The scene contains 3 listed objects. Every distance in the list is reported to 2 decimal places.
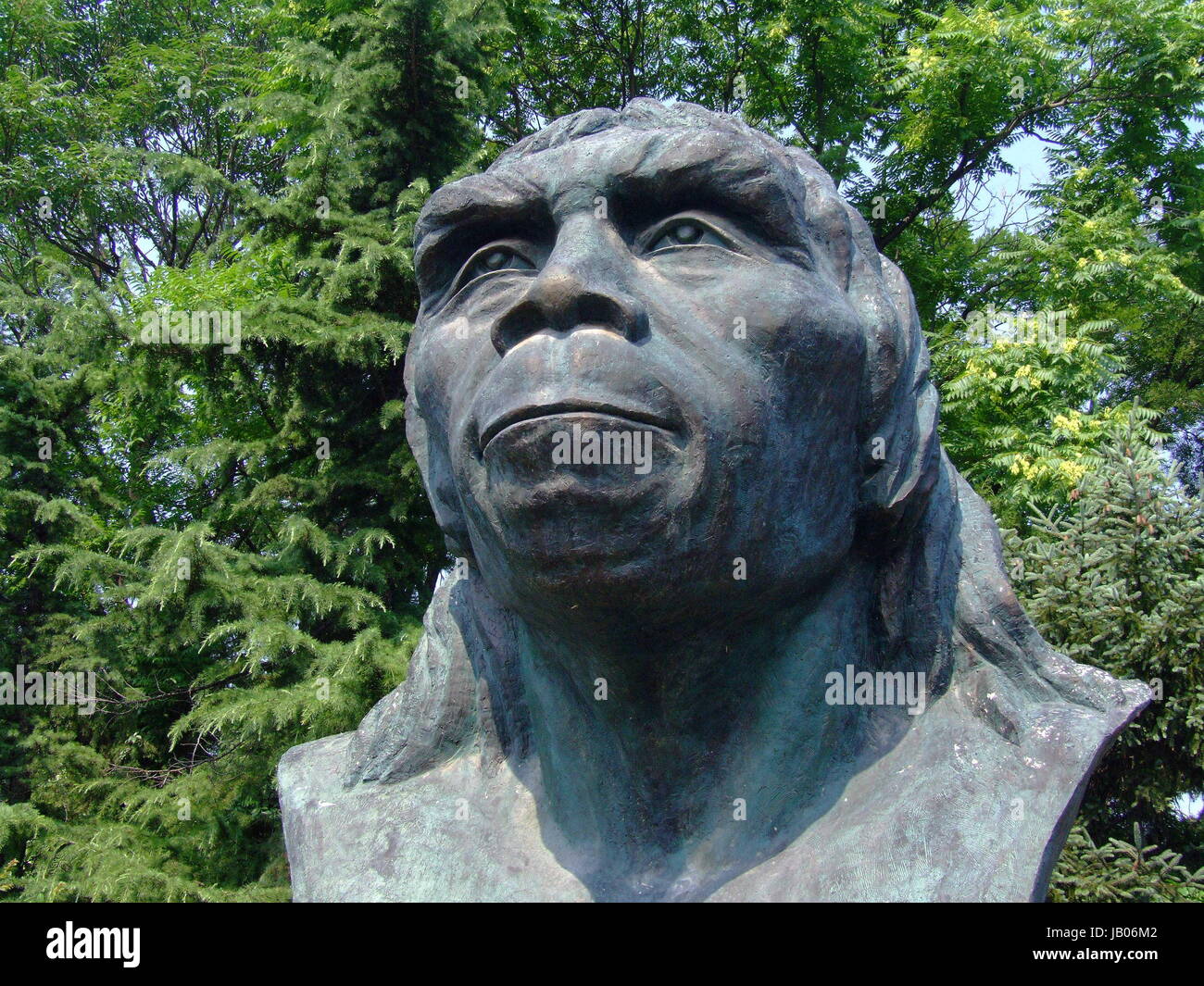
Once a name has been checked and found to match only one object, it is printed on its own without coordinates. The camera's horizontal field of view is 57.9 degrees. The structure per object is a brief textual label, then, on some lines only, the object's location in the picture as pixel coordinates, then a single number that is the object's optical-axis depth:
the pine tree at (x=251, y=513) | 6.47
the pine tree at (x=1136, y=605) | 4.59
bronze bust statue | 2.03
